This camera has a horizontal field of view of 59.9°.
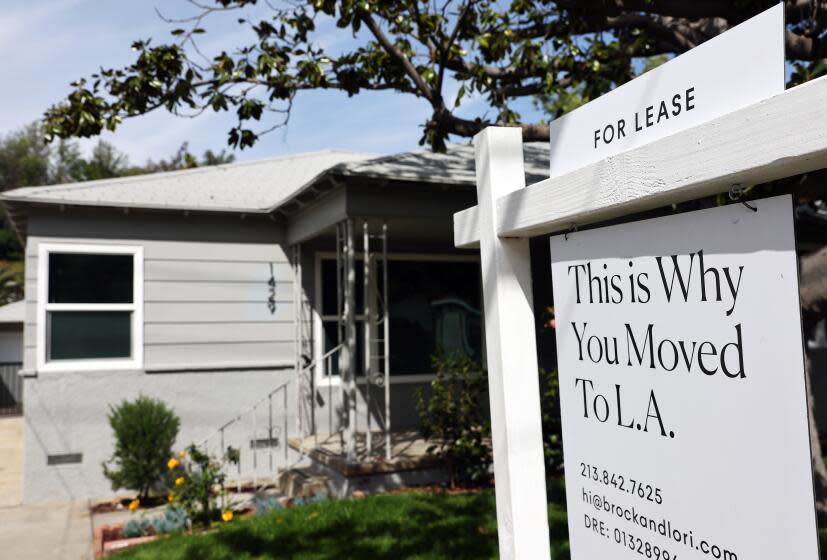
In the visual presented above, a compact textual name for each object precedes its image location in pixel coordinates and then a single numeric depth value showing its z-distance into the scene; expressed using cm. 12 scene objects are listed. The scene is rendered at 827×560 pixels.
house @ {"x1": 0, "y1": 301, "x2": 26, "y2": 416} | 2181
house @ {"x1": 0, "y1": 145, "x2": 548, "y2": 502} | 868
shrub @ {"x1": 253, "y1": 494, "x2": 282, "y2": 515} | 685
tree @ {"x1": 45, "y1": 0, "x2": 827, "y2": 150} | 652
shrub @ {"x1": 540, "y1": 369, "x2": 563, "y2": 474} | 757
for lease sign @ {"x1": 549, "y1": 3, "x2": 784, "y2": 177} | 161
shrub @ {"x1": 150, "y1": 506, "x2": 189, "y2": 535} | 669
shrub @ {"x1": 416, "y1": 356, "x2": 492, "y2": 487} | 743
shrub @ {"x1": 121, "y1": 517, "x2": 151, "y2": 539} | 666
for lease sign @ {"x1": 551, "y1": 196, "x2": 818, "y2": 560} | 154
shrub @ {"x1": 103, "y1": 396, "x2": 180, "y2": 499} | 844
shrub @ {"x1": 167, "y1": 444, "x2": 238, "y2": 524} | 686
